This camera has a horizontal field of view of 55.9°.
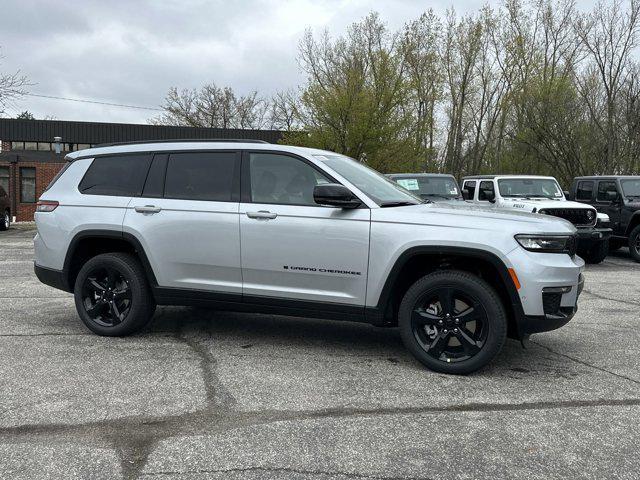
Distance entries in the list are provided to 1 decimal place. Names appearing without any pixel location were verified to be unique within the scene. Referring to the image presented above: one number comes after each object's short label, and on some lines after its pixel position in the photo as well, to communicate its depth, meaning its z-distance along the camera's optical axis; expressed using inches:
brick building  1508.4
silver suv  175.8
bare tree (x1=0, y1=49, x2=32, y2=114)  897.0
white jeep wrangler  456.8
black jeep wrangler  512.7
